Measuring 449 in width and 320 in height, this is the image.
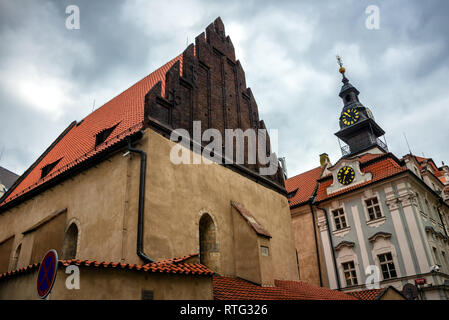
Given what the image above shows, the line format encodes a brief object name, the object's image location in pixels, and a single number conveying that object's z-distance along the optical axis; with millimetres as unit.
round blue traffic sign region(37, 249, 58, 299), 5031
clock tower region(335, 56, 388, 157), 32656
